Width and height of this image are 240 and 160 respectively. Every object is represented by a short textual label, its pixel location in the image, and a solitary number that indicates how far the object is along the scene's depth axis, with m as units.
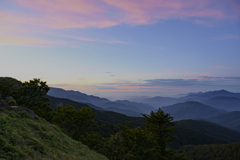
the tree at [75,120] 32.81
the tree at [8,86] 27.19
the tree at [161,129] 30.27
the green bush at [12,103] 17.19
